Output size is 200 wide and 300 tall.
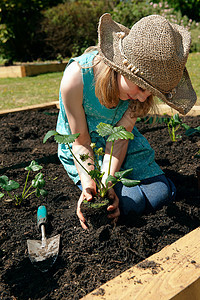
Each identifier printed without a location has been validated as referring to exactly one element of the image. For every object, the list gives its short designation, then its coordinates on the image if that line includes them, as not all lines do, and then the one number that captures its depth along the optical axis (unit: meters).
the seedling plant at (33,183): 1.74
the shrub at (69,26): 10.02
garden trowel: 1.46
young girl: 1.50
